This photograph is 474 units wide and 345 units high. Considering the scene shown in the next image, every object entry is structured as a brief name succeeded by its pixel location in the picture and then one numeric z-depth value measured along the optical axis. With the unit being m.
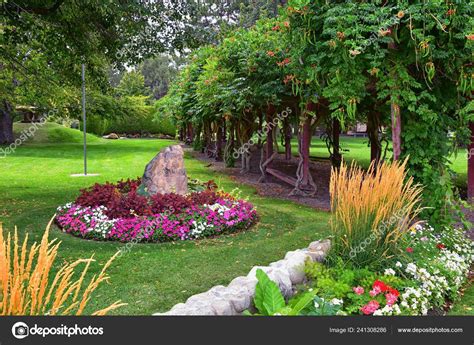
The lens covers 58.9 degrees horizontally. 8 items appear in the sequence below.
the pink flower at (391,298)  3.18
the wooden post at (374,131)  10.55
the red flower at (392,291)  3.27
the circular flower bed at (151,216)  5.89
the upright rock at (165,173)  7.23
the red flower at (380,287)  3.29
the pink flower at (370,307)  3.13
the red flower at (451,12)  4.57
